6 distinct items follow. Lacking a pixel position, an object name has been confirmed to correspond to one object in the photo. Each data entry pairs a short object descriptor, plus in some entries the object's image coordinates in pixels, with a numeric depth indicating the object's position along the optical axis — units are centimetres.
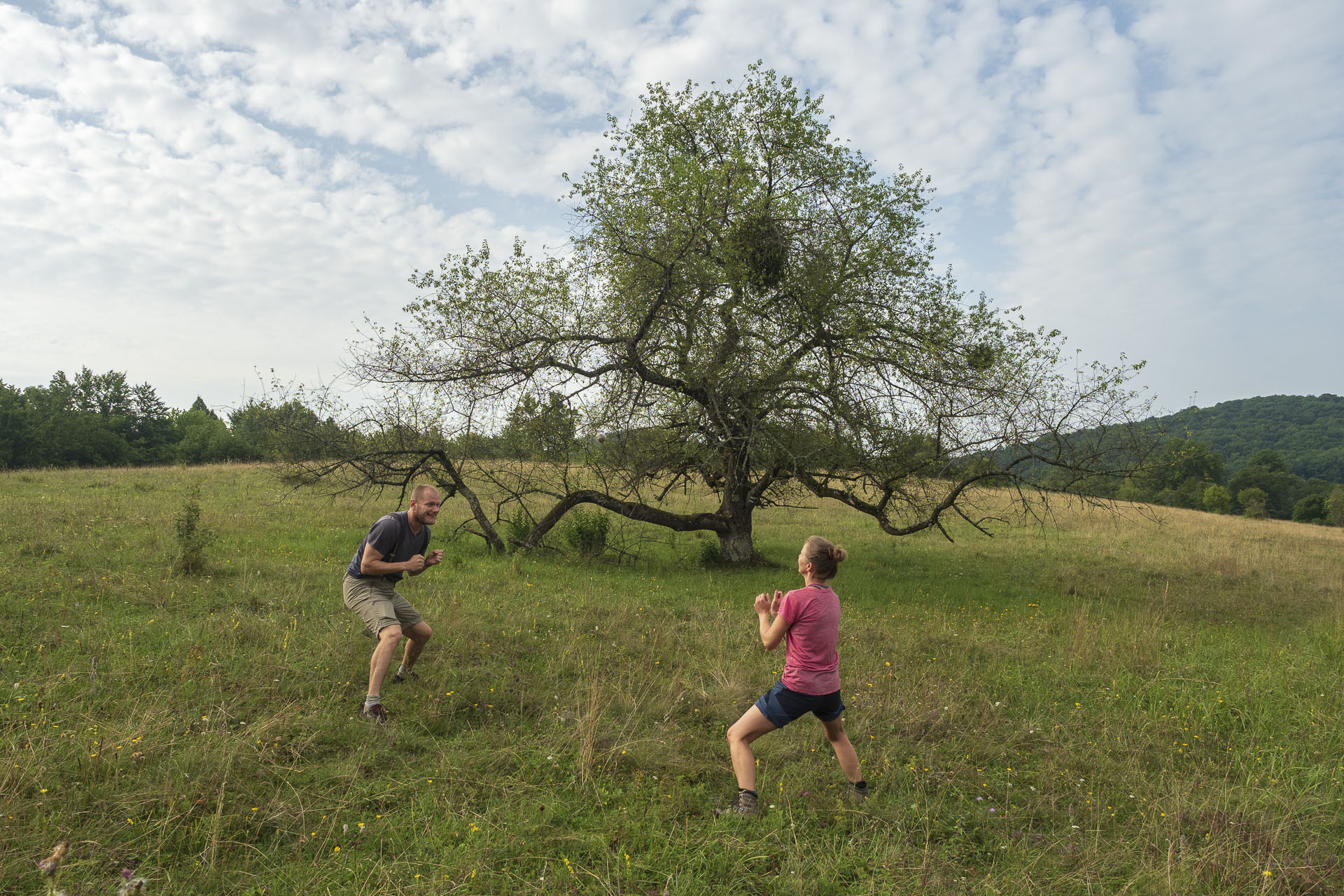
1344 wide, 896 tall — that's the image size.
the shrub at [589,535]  1513
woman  427
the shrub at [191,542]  982
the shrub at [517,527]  1510
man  590
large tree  1233
